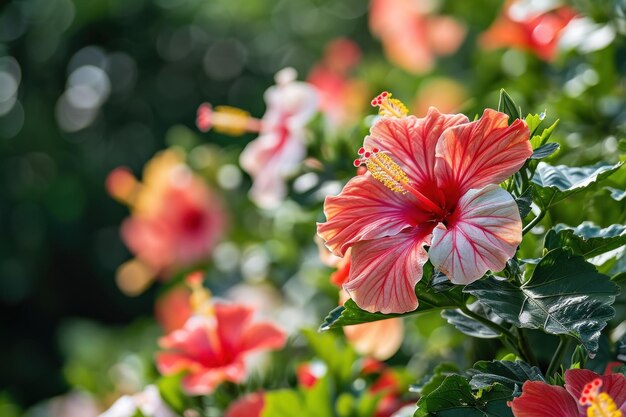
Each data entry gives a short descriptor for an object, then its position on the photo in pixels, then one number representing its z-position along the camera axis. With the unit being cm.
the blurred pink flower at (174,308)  175
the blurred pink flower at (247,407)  133
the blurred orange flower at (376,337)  135
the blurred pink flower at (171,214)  185
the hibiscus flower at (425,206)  113
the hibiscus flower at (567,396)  111
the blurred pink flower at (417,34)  208
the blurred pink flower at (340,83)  181
